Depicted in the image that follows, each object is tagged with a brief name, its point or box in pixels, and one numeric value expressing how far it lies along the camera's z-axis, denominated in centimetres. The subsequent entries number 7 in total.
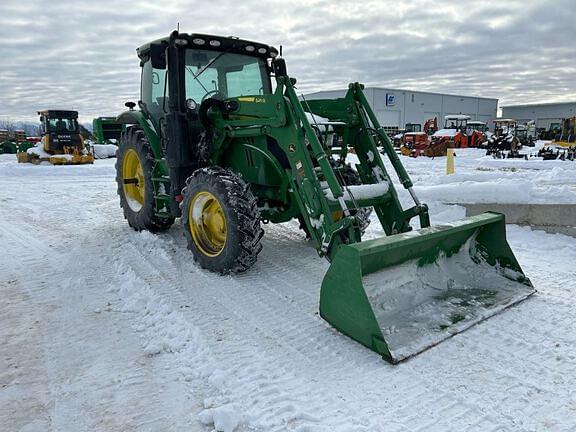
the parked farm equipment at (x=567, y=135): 2125
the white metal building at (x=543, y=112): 6706
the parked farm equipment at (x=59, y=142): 2014
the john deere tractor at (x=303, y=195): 339
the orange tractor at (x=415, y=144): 2441
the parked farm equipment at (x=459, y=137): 2612
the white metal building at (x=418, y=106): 5112
